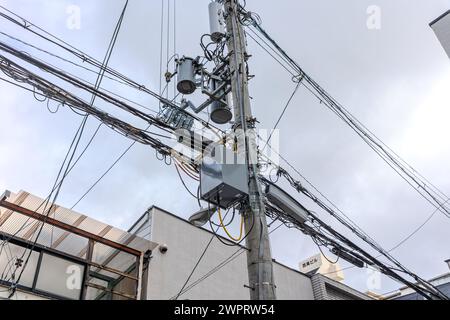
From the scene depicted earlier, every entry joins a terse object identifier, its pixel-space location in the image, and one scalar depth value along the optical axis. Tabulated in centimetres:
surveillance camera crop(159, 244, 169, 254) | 1171
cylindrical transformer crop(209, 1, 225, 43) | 786
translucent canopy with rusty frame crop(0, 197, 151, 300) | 923
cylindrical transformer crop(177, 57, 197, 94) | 761
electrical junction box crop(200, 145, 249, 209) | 568
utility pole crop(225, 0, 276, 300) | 502
